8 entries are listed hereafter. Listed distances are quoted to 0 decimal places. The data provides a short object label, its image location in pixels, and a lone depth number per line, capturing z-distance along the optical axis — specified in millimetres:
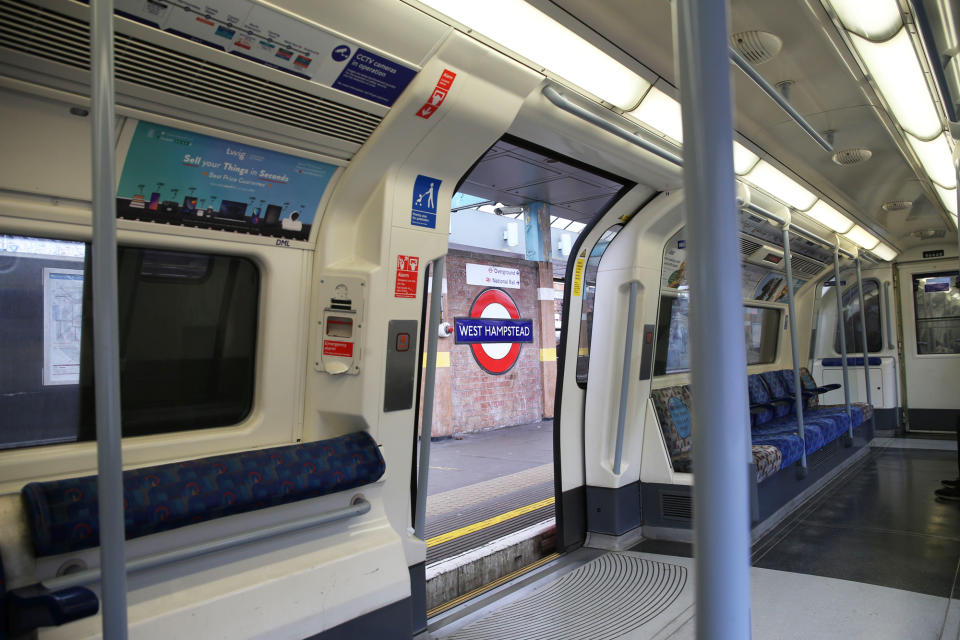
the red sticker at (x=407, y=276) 2850
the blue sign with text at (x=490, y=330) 10453
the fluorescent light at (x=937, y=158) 4190
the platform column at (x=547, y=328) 11969
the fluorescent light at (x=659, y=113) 3277
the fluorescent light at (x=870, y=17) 2463
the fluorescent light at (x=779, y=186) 4730
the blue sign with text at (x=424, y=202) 2898
